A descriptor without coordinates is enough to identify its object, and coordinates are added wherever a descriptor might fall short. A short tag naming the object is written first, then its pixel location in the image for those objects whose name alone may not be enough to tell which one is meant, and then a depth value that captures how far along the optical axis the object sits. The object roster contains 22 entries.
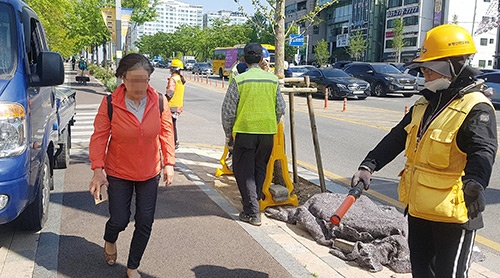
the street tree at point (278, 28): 6.51
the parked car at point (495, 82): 19.70
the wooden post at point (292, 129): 6.42
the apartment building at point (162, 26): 195.09
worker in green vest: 5.07
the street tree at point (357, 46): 64.44
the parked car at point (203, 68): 57.94
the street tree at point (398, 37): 59.53
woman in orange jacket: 3.64
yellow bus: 46.84
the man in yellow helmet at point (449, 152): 2.58
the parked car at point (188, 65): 74.41
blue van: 3.79
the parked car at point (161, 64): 85.14
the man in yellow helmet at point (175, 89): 8.95
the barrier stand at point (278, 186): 5.73
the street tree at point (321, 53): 66.56
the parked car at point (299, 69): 32.60
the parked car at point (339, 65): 36.44
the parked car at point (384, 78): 24.53
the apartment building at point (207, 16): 175.00
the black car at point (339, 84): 22.81
